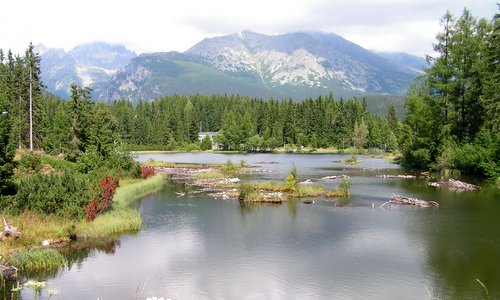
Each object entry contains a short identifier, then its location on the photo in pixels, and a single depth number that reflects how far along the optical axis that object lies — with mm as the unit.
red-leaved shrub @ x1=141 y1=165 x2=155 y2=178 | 68125
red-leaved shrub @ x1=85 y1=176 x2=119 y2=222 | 34969
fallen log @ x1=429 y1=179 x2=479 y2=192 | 59938
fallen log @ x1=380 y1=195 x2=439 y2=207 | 48378
